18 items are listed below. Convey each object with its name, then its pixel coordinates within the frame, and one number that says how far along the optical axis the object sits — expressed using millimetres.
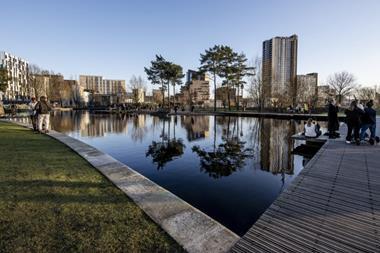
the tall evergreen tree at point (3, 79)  26453
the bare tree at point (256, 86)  38262
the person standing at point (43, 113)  11102
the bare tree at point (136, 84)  61169
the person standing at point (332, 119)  9656
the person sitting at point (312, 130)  10781
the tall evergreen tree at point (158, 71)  41594
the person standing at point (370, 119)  8125
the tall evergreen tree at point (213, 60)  36938
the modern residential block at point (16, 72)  62838
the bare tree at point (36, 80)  52003
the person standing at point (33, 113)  12011
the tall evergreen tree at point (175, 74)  41438
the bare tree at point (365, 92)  49219
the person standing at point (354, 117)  8289
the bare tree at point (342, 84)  44528
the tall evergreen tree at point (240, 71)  37750
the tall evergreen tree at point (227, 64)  36919
